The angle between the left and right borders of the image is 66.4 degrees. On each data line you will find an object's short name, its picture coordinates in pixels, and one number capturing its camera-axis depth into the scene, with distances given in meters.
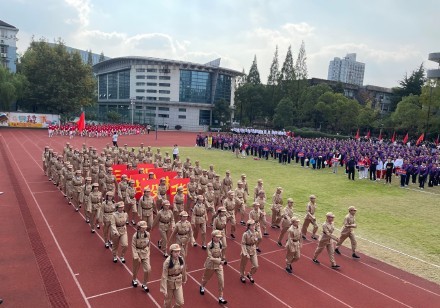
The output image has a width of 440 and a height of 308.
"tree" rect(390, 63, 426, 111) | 61.84
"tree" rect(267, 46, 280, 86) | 70.25
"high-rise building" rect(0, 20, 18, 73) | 69.00
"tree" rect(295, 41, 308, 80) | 66.50
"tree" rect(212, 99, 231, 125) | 75.38
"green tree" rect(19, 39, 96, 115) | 50.78
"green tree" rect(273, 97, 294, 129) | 59.78
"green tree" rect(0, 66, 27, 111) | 47.82
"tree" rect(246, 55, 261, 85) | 78.06
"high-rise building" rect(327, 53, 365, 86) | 180.50
